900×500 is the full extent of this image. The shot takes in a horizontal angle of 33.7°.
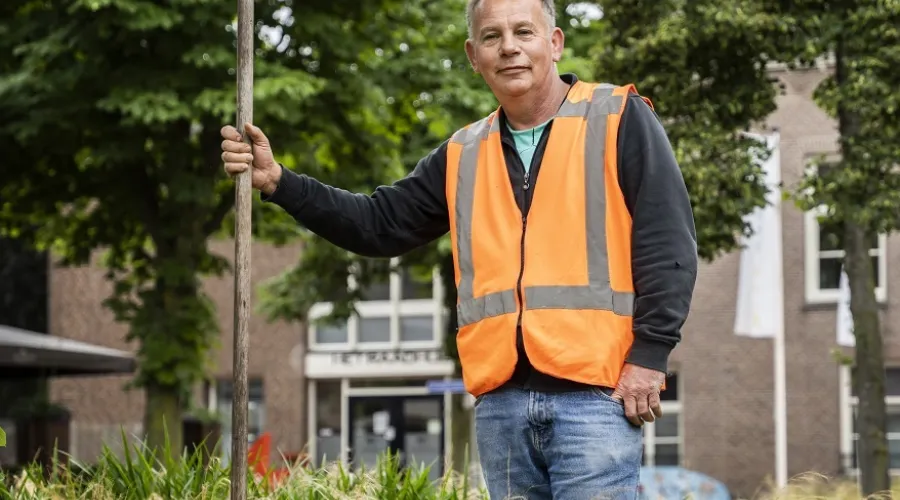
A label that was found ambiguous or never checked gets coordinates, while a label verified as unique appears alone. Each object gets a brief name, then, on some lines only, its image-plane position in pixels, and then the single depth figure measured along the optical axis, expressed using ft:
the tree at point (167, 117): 39.52
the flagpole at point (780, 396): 62.64
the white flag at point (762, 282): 55.11
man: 10.63
